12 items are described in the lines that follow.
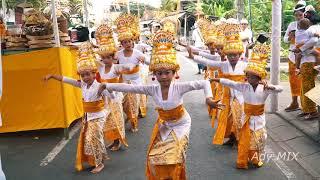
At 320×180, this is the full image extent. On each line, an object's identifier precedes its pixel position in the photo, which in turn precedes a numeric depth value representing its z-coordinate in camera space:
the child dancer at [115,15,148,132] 8.41
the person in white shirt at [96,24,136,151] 7.14
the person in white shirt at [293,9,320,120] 8.07
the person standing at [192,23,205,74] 16.48
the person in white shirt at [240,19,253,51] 10.41
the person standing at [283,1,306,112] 8.80
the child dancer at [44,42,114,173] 6.11
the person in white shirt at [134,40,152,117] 9.67
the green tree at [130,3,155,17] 62.75
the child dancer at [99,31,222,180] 4.73
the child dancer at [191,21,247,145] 7.01
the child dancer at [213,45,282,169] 5.91
